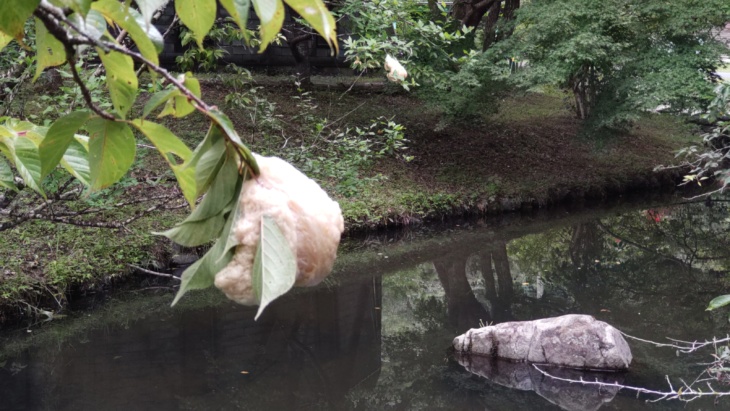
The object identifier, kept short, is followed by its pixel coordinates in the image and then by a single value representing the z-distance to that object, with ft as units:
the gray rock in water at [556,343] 16.39
